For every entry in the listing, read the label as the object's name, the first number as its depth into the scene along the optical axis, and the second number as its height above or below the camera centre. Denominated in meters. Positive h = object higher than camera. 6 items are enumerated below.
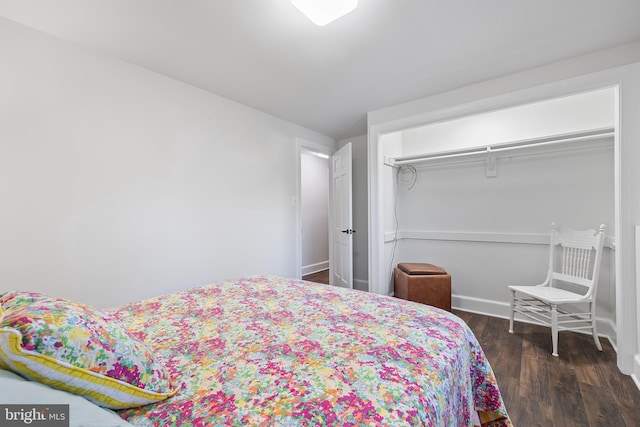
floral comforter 0.66 -0.50
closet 2.45 +0.20
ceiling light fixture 1.36 +1.09
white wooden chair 2.17 -0.72
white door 3.32 -0.12
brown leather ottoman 2.76 -0.84
